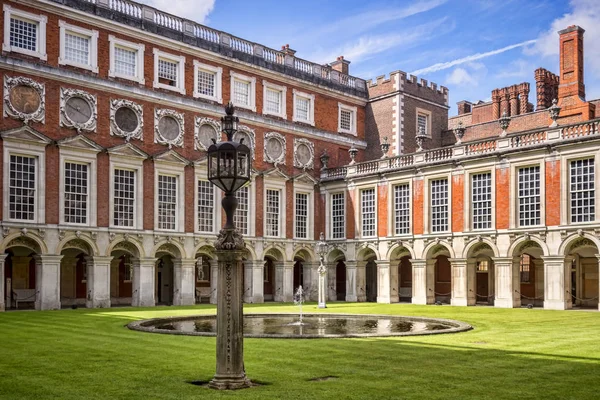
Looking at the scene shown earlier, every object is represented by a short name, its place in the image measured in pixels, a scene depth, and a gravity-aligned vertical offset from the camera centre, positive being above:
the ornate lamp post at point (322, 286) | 34.99 -3.28
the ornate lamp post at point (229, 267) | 11.45 -0.77
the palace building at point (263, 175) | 33.34 +2.62
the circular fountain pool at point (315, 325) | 19.47 -3.44
